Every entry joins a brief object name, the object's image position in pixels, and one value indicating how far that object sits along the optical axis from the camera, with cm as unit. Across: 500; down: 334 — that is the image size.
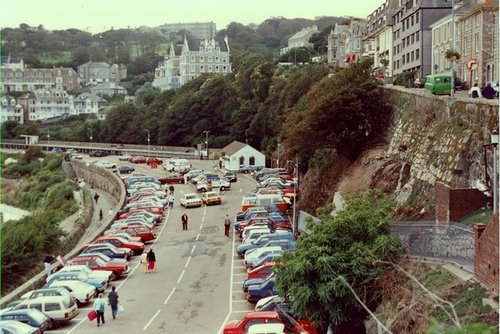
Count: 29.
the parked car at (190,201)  5116
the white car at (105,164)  8538
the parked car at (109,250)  3334
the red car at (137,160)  9091
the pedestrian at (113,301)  2373
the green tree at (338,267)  1977
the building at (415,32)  5981
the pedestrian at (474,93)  3247
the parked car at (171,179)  6675
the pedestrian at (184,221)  4203
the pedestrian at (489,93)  3080
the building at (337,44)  10479
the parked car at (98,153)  11006
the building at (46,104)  18075
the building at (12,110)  17275
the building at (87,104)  18225
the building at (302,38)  17490
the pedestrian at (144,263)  3180
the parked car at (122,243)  3544
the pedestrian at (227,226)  4003
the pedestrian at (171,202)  5166
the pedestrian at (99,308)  2327
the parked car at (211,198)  5191
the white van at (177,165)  7594
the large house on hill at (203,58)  16438
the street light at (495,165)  2047
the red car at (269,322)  2014
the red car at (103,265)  3067
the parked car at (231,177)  6450
